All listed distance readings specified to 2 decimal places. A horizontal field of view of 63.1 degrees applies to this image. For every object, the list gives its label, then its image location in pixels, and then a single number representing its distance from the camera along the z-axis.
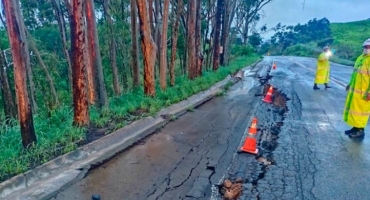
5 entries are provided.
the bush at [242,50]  42.12
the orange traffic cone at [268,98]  10.40
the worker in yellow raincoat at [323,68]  12.67
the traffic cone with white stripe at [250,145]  5.39
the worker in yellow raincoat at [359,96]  6.07
